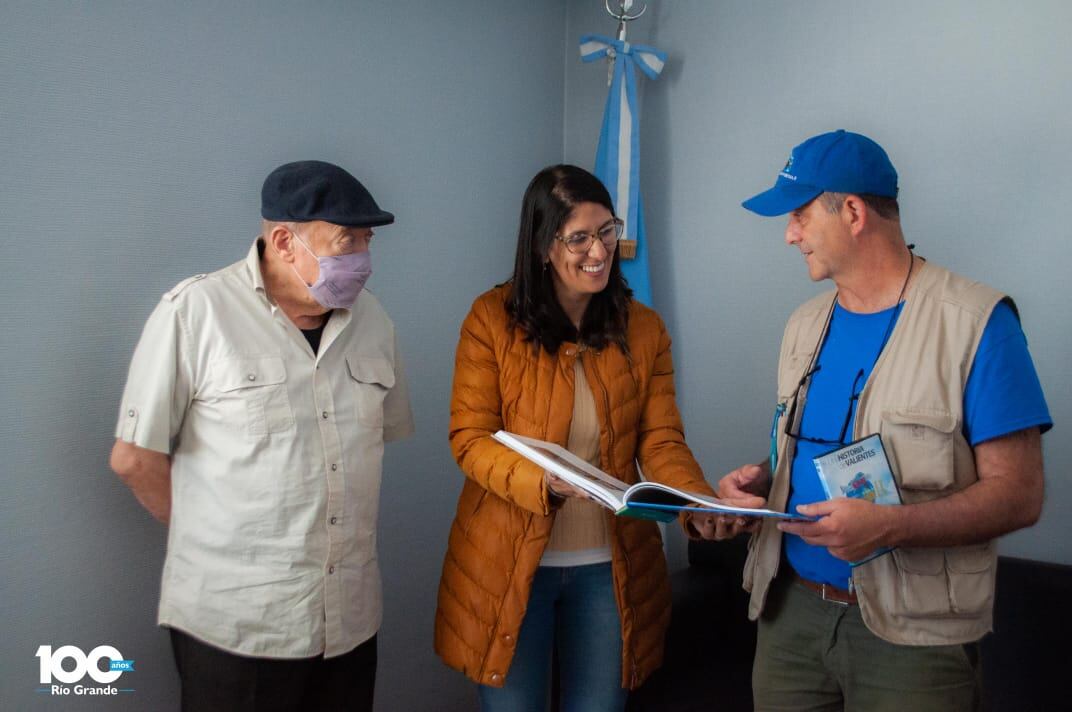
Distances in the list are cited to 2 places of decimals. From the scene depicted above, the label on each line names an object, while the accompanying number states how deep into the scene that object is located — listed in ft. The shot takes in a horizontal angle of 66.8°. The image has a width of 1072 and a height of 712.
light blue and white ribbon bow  9.04
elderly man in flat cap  4.88
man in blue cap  4.34
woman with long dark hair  5.54
